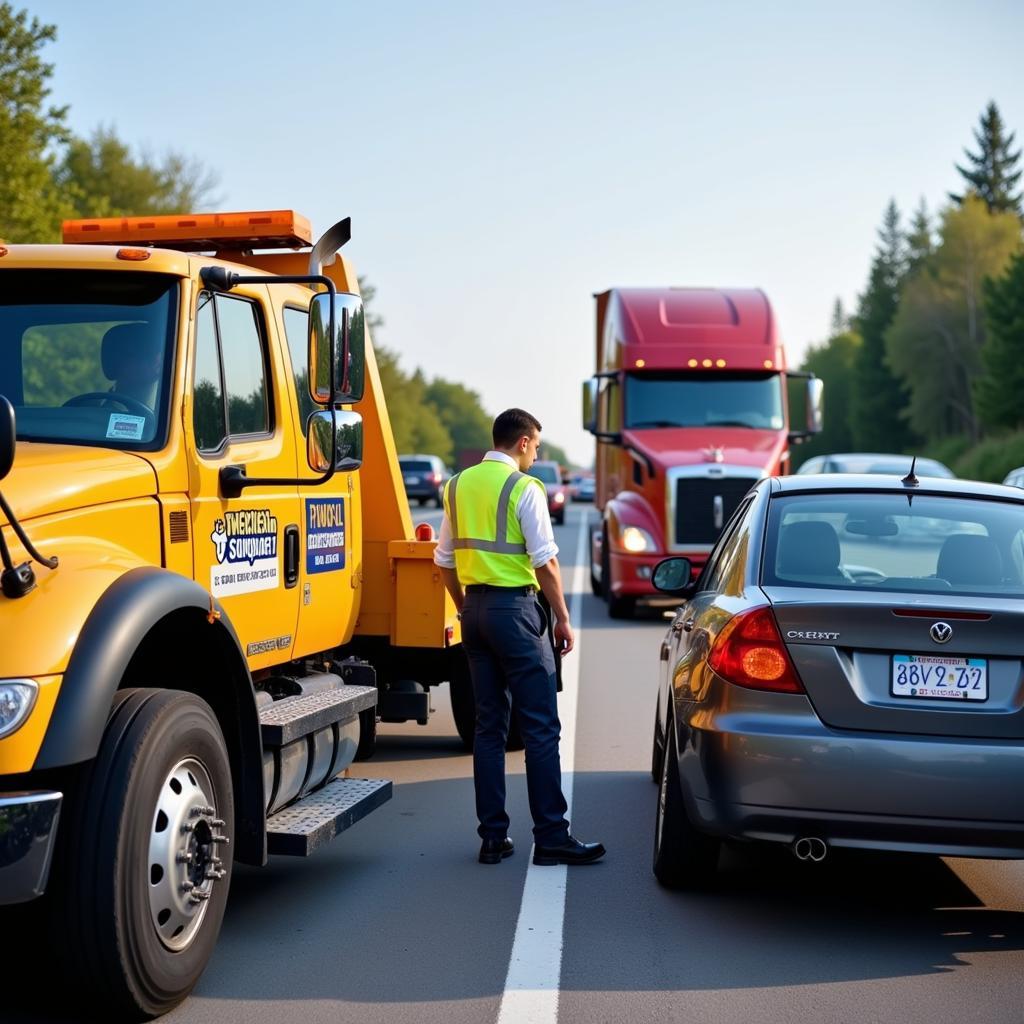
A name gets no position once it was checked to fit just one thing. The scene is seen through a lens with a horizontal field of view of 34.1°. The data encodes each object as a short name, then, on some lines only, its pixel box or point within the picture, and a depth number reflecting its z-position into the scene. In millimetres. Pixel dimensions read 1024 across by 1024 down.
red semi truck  18438
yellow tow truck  4516
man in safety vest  7000
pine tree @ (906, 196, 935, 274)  128625
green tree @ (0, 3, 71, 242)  41500
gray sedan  5566
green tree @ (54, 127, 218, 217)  85875
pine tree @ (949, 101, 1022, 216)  116375
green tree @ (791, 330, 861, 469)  147875
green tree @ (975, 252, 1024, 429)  81375
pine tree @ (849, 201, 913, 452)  126688
